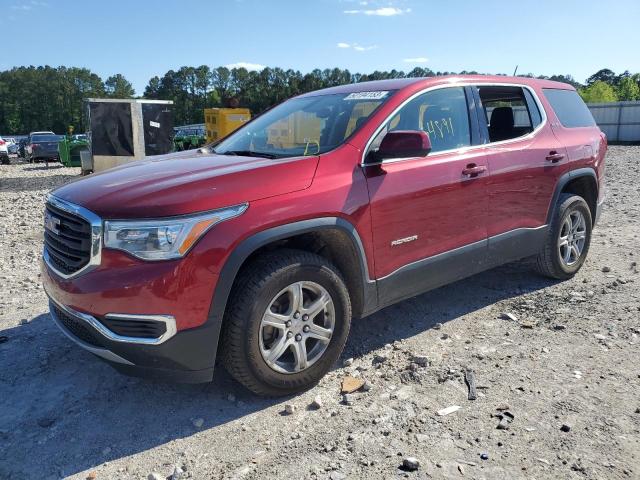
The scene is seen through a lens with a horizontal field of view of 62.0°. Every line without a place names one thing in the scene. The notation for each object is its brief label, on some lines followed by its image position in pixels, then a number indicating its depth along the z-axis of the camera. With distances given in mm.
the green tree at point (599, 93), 71438
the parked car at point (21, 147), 32647
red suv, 2680
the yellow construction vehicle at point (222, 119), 15672
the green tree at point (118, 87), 123438
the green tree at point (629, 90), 73500
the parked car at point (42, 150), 26234
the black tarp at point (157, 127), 15602
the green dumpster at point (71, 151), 20250
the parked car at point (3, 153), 25953
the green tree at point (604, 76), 114131
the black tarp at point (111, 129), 15086
